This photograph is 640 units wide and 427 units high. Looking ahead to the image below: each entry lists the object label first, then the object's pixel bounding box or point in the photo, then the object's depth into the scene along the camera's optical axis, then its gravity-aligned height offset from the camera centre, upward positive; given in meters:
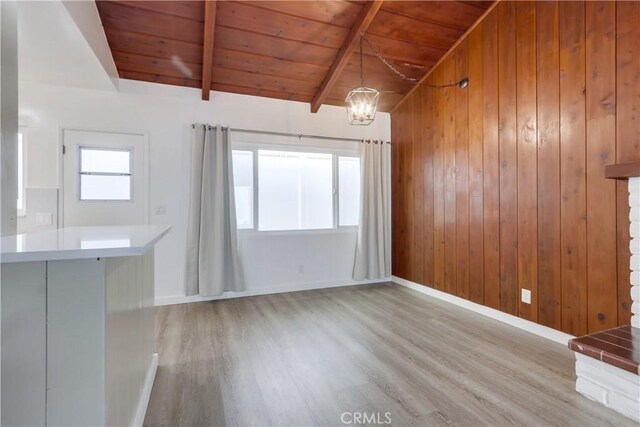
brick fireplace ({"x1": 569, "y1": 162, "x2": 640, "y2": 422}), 1.69 -0.81
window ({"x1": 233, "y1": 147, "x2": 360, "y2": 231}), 4.02 +0.38
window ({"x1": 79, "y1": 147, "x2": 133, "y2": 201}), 3.32 +0.47
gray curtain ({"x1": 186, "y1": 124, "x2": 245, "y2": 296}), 3.61 +0.03
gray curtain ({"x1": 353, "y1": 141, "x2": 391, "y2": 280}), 4.45 +0.04
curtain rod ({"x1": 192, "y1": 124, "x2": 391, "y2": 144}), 3.91 +1.11
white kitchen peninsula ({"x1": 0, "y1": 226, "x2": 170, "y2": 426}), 0.97 -0.38
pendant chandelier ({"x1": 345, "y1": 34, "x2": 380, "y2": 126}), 2.91 +1.07
